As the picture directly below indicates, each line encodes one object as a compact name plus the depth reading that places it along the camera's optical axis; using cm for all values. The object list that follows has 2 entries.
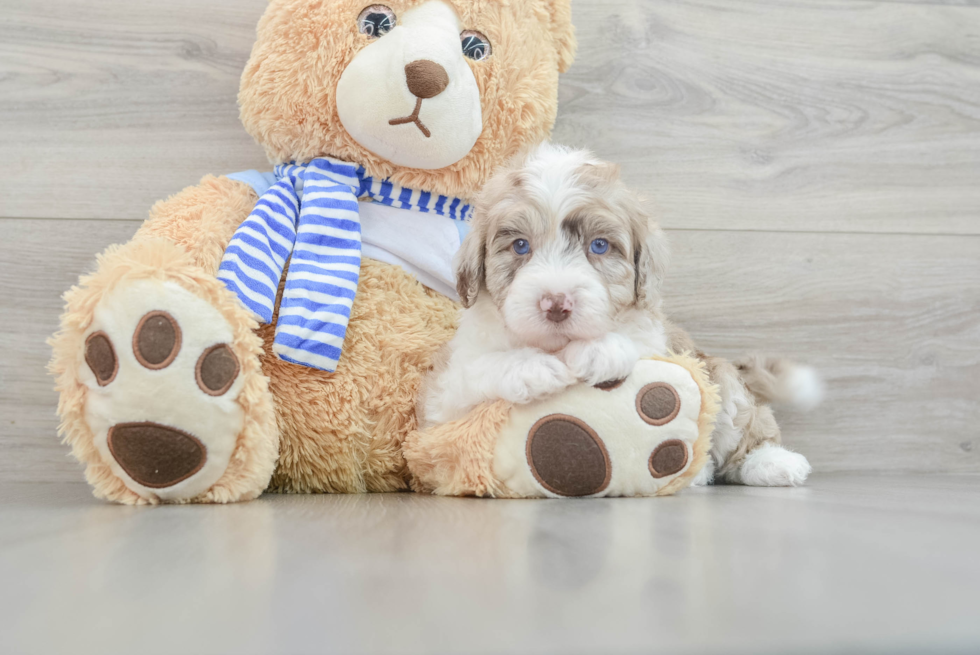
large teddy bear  112
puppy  118
